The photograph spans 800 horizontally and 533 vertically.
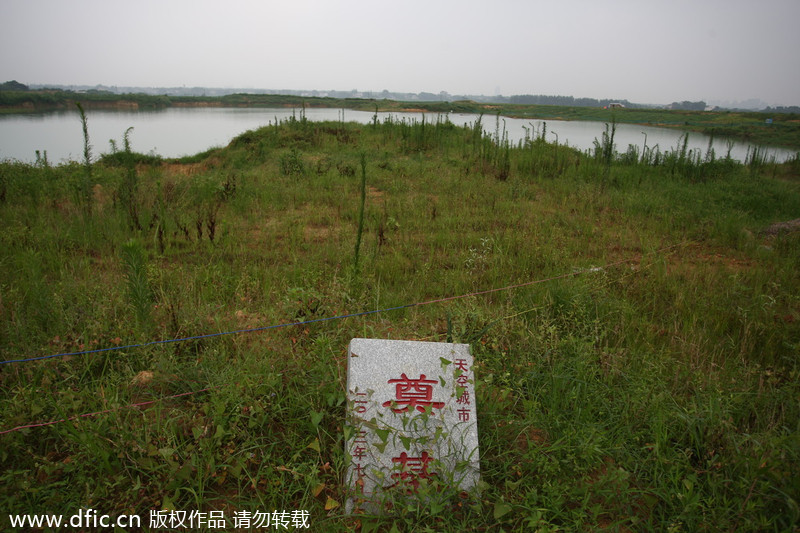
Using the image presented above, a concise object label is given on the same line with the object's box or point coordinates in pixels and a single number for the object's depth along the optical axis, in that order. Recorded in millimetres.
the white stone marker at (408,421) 1704
